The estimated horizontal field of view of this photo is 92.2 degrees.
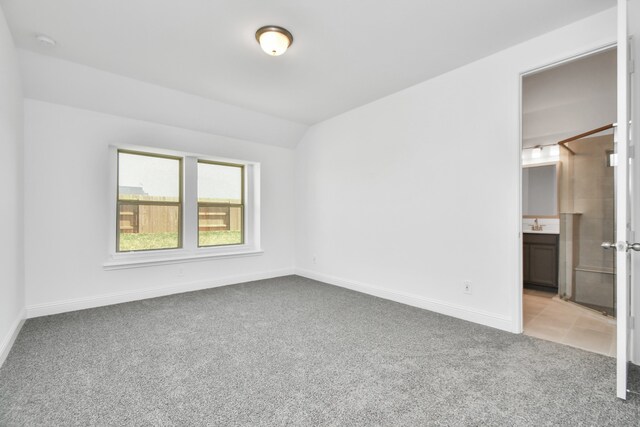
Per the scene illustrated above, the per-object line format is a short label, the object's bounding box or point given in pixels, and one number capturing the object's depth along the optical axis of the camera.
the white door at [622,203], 1.73
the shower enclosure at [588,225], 3.45
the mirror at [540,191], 4.45
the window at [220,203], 4.65
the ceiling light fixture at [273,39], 2.47
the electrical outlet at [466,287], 3.09
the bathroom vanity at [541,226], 4.25
